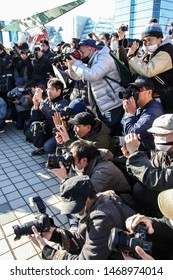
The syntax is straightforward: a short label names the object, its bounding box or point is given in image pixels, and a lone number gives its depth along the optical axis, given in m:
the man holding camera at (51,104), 4.30
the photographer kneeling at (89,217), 1.70
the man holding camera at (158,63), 2.97
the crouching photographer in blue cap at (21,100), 5.73
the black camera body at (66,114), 3.59
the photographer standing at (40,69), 5.97
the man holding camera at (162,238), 1.85
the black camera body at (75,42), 3.86
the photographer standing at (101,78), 3.34
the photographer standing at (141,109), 2.75
